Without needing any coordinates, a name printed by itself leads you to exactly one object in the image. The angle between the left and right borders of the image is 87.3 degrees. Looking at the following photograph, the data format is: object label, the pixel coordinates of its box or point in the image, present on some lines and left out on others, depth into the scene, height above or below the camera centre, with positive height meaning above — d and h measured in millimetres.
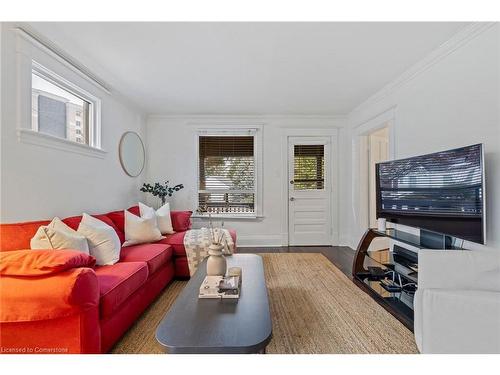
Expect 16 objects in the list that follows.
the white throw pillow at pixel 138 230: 3061 -479
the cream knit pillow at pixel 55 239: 1906 -369
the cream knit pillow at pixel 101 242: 2271 -463
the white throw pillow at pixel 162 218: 3568 -389
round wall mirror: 3992 +594
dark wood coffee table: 1205 -706
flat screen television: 1938 -27
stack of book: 1706 -659
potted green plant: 4504 +15
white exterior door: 4934 -66
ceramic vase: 2023 -566
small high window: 2455 +872
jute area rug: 1828 -1082
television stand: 2318 -940
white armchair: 1463 -655
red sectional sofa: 1463 -699
